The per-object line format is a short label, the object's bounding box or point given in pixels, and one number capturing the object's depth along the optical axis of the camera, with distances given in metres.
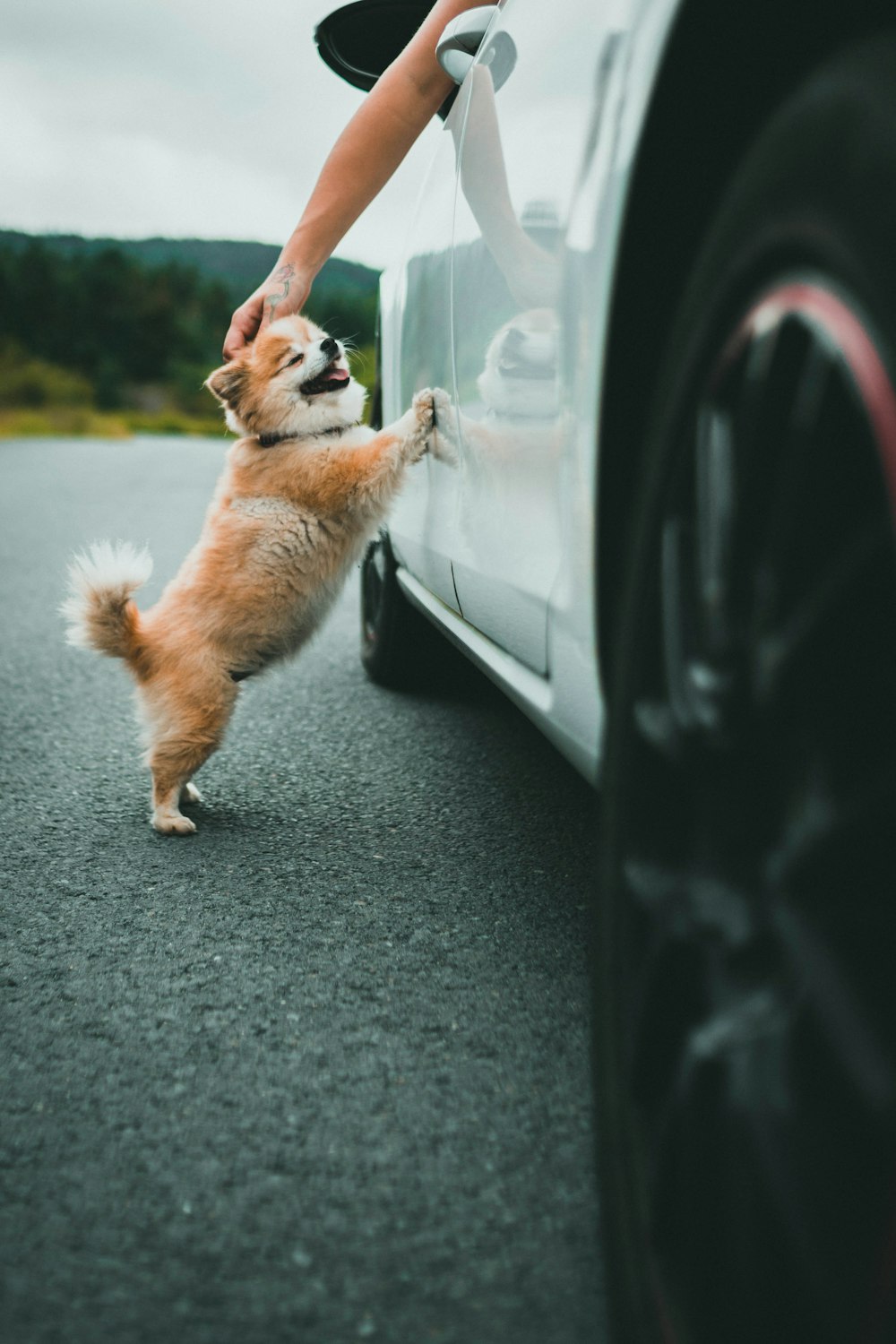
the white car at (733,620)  0.75
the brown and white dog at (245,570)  2.73
